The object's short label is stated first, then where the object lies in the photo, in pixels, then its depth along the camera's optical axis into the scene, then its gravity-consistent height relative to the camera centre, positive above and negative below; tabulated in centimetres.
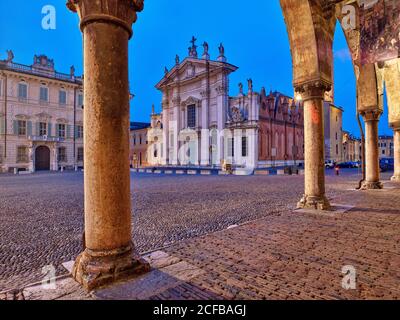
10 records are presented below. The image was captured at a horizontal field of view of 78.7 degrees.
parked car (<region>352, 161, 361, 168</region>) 3614 -71
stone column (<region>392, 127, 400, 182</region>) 1257 +23
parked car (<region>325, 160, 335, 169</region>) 3586 -72
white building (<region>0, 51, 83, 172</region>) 2850 +588
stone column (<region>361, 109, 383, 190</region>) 922 +40
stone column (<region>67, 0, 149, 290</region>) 233 +21
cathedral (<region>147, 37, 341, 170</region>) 2898 +520
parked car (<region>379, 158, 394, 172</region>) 2734 -73
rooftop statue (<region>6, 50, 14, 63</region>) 2878 +1286
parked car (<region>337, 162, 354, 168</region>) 3666 -77
